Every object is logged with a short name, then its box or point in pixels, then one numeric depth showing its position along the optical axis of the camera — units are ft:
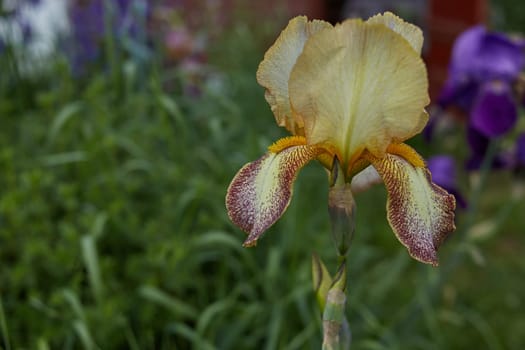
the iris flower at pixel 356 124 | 1.26
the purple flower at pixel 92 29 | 3.95
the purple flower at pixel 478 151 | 2.71
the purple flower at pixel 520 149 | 2.88
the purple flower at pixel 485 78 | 2.63
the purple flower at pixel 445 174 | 2.65
